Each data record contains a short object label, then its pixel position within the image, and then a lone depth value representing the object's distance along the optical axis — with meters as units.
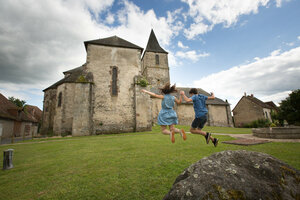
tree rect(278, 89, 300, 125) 17.31
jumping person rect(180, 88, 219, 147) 3.18
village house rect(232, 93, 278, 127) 32.50
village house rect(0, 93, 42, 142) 20.19
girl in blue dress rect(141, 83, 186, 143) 3.20
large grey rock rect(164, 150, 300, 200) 1.44
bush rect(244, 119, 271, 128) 28.94
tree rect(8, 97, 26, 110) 36.66
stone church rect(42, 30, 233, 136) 17.08
